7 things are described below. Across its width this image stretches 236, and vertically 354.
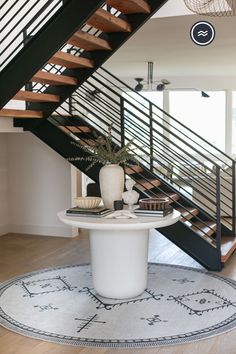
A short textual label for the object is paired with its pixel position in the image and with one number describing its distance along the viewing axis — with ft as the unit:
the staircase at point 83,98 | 14.77
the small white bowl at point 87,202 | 14.34
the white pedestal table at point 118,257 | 13.66
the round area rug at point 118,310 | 11.66
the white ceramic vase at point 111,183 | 14.62
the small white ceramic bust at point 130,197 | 14.29
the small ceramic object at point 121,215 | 13.48
